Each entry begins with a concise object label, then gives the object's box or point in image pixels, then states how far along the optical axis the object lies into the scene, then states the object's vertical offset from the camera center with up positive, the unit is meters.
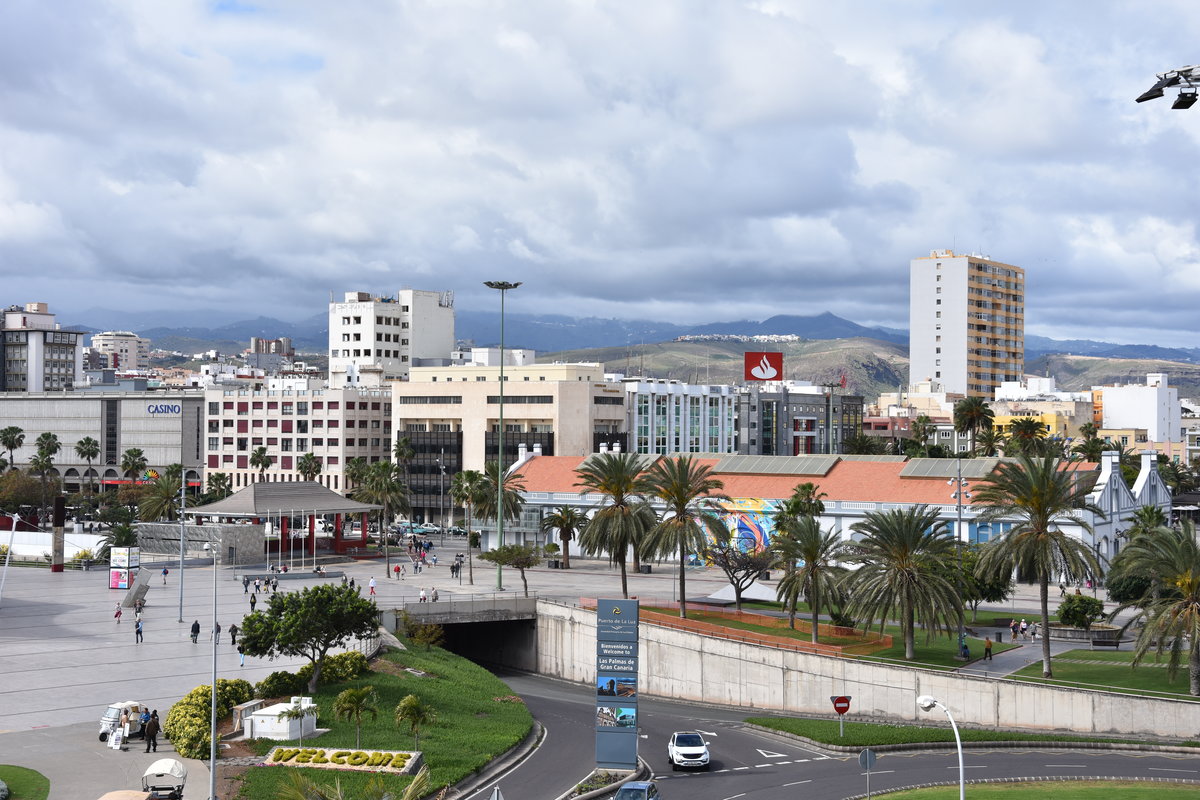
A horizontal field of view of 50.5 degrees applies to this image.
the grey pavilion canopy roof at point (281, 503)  100.25 -6.62
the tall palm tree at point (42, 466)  138.70 -5.35
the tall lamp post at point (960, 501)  62.50 -5.33
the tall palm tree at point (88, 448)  159.12 -3.64
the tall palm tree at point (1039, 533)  58.41 -5.11
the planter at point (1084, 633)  67.81 -11.36
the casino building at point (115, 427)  171.00 -1.06
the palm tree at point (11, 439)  162.38 -2.59
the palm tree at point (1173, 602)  53.09 -7.54
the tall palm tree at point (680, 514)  72.12 -5.32
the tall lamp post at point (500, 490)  89.83 -4.82
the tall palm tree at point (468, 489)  105.88 -5.66
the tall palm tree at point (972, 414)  140.88 +1.06
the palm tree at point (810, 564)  66.19 -7.45
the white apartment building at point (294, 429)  156.25 -1.05
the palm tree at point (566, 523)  100.31 -8.00
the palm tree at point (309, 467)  144.50 -5.30
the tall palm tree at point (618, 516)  75.94 -5.69
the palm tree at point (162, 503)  109.62 -7.22
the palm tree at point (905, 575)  60.91 -7.42
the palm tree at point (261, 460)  148.88 -4.68
